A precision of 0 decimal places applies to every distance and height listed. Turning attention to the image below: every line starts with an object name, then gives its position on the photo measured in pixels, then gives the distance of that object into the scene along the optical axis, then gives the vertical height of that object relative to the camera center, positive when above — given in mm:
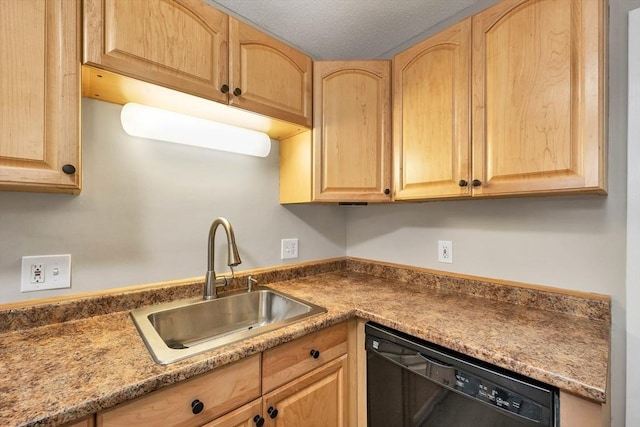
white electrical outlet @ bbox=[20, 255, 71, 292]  972 -215
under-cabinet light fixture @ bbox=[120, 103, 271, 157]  1133 +364
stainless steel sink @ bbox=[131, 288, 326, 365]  920 -448
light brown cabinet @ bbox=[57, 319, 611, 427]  694 -557
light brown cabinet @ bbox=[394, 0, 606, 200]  881 +400
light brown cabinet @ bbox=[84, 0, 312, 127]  882 +590
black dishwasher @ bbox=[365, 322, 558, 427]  753 -553
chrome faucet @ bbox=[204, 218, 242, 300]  1256 -239
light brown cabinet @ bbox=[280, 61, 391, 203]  1452 +409
